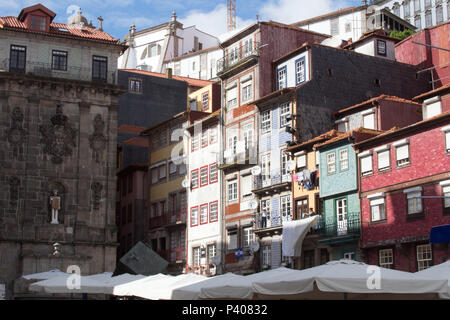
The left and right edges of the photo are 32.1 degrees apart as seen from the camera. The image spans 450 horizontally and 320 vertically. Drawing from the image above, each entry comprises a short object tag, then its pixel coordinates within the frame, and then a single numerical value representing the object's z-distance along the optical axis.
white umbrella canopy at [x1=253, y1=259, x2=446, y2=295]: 18.59
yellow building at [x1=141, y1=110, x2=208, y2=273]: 60.16
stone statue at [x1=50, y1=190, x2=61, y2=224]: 57.19
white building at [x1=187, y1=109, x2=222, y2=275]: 55.22
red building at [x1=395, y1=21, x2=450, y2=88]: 52.12
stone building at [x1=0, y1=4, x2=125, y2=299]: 56.03
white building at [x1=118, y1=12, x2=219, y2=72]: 116.94
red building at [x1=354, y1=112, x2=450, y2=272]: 36.66
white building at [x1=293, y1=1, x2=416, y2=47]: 85.19
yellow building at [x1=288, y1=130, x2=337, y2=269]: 44.19
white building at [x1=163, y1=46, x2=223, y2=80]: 111.31
